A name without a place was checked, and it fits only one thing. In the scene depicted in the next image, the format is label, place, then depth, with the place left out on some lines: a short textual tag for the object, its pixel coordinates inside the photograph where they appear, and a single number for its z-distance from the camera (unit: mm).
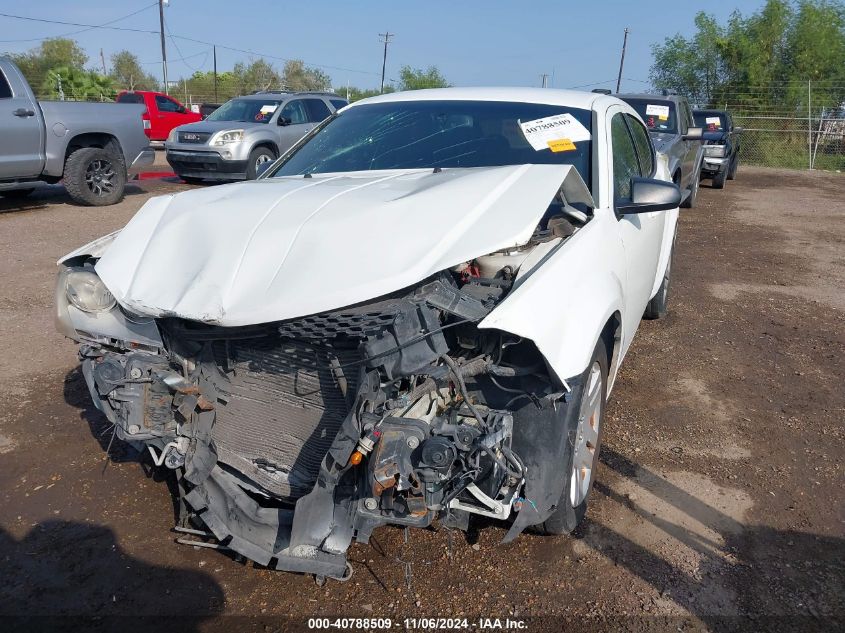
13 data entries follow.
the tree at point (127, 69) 54256
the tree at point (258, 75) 50119
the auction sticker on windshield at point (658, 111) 10516
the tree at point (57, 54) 37438
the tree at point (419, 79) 42625
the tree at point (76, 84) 28812
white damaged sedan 2375
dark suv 14562
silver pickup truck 9578
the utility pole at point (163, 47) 37625
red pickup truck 21578
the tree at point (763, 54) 27250
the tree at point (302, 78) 51750
